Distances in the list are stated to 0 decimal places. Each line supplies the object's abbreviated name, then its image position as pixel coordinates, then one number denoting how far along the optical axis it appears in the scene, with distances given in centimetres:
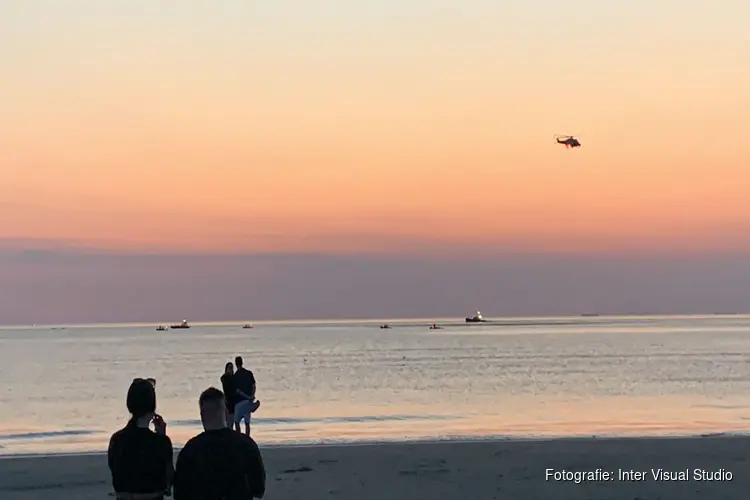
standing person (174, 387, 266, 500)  1225
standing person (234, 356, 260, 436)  3750
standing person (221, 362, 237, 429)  3741
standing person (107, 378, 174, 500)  1261
